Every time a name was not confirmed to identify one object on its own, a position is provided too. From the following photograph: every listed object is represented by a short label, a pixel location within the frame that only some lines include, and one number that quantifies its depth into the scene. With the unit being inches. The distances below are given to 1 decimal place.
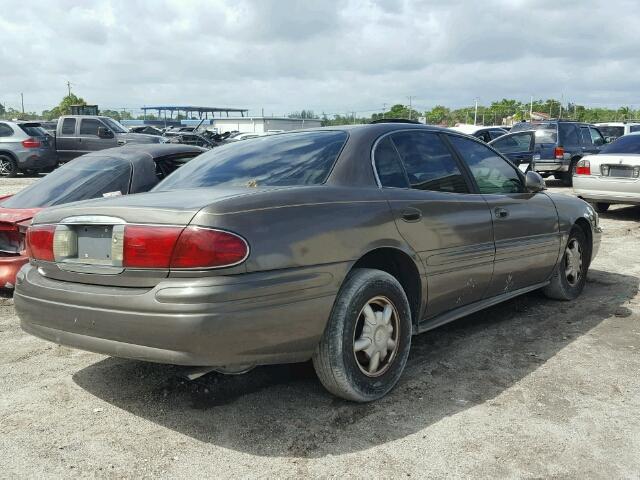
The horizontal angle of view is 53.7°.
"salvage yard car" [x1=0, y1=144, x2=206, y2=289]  203.9
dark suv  657.0
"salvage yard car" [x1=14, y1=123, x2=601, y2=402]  109.9
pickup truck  737.0
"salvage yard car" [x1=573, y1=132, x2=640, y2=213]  404.8
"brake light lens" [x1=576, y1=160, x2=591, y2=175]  429.7
